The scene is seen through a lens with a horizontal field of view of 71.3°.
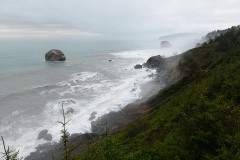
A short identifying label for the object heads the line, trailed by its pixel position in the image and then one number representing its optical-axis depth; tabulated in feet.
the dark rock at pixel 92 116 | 91.26
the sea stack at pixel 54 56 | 248.32
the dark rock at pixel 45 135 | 77.76
